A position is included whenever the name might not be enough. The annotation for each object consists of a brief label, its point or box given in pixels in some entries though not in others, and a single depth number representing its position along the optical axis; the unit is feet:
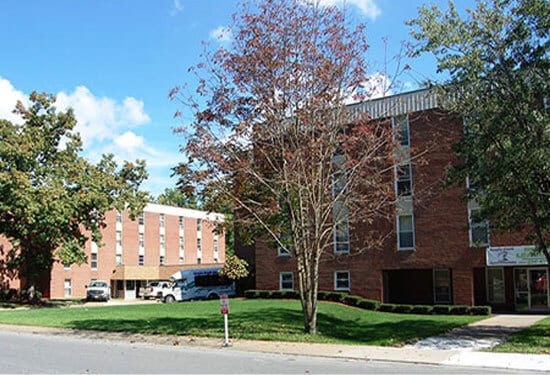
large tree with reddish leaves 55.62
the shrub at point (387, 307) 91.91
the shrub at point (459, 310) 85.13
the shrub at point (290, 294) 107.10
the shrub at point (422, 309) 88.27
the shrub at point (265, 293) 110.31
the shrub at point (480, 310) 84.02
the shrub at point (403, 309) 89.58
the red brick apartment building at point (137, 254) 173.17
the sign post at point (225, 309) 51.26
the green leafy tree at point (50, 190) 115.44
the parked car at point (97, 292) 161.48
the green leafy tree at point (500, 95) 49.75
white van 143.02
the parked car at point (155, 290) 169.77
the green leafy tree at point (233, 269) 96.89
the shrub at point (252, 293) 112.57
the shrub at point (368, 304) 92.53
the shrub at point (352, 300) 95.97
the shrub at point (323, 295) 101.27
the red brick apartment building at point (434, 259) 90.63
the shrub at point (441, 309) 87.20
